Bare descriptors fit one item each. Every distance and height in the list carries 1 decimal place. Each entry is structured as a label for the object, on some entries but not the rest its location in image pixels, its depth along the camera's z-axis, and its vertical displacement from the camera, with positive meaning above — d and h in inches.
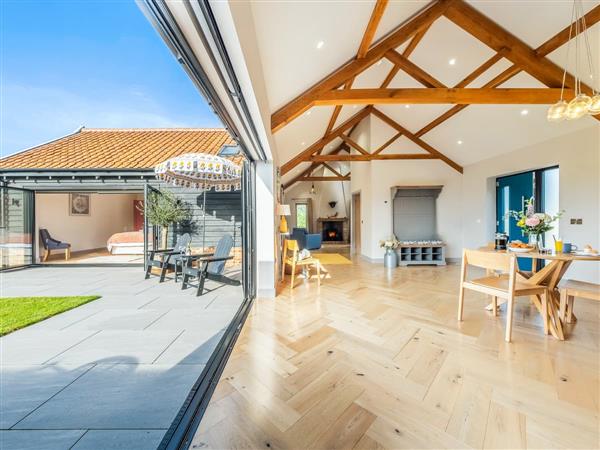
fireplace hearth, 413.1 -10.6
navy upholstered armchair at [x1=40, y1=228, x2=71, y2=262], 229.8 -19.6
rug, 244.2 -39.8
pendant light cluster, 84.4 +79.6
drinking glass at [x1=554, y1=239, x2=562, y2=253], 97.6 -9.9
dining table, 84.7 -22.4
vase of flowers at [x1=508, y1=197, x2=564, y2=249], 99.5 -0.8
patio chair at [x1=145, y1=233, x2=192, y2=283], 162.9 -23.7
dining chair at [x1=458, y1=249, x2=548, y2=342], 83.7 -24.8
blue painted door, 189.9 +20.4
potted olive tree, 205.3 +11.9
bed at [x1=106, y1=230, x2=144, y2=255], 261.6 -22.4
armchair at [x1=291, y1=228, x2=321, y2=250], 261.9 -19.6
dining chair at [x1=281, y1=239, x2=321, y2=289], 147.2 -24.7
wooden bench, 83.4 -26.3
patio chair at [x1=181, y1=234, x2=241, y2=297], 136.5 -27.4
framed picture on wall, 271.6 +23.4
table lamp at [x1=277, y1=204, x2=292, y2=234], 153.2 +6.6
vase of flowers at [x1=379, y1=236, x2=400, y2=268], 218.6 -28.2
